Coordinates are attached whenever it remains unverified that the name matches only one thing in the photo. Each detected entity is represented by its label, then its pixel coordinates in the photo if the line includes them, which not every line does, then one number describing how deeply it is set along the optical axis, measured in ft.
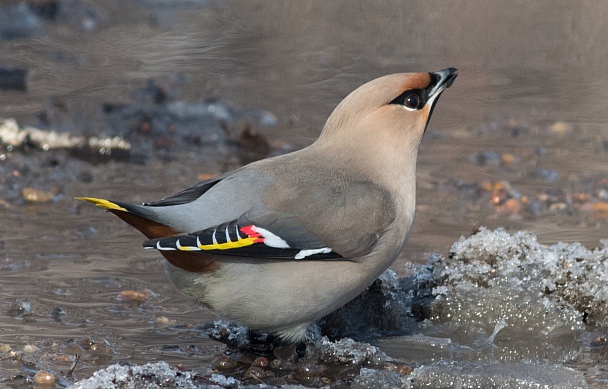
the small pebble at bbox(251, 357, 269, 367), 29.01
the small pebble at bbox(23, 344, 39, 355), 28.12
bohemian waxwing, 26.68
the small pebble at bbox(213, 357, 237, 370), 28.78
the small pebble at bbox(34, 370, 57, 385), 26.14
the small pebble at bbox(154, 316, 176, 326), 31.27
